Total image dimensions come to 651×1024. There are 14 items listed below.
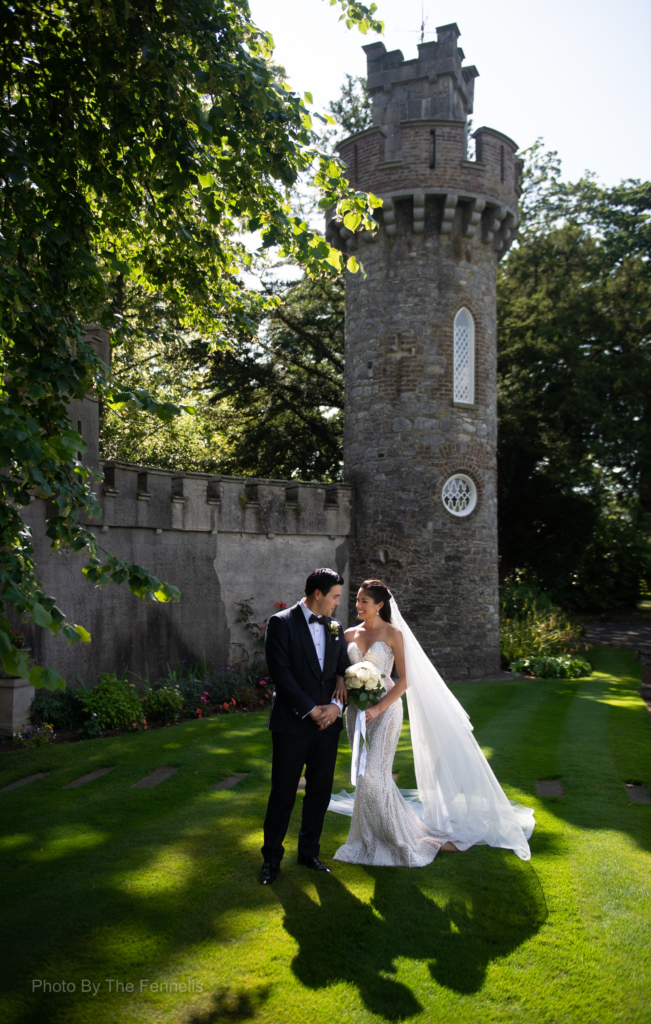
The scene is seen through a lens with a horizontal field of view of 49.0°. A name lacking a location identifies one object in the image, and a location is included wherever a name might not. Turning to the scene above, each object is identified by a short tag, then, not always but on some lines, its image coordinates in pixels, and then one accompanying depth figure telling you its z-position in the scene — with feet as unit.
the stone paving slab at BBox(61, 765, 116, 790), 22.44
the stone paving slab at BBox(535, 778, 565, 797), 22.40
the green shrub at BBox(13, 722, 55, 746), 27.30
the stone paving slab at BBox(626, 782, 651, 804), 21.84
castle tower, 44.83
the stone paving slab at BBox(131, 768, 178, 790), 22.43
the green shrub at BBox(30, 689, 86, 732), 29.30
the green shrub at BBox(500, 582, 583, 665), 50.90
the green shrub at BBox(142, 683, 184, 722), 31.91
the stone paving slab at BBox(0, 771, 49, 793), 22.02
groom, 15.92
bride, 17.22
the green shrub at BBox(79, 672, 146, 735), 29.84
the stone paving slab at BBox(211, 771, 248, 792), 22.62
